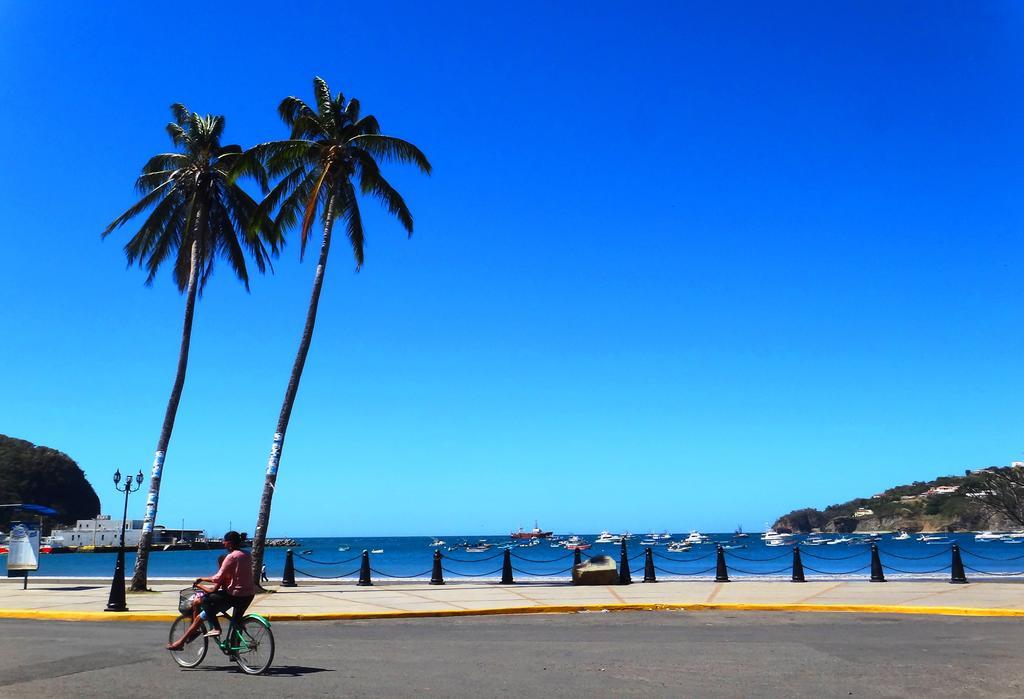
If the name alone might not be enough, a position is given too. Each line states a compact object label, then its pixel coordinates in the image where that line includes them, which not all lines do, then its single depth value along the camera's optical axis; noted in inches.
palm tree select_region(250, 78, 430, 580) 960.3
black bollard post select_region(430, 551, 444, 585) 1048.8
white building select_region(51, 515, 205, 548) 5290.4
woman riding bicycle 414.9
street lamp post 717.9
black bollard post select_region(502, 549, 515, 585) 1039.2
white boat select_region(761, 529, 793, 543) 7055.1
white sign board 1019.3
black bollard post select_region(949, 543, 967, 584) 932.0
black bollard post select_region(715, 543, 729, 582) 1039.0
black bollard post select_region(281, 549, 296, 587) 994.7
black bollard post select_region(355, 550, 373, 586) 1043.2
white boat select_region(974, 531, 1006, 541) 5669.3
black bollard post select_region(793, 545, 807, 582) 1030.1
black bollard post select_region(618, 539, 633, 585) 1000.9
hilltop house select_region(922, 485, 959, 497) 7148.6
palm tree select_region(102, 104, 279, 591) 976.9
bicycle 408.2
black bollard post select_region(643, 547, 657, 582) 1026.1
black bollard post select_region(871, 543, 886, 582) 992.9
